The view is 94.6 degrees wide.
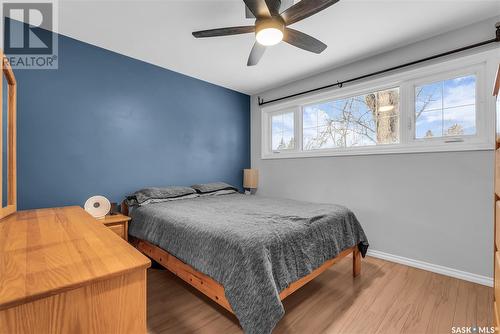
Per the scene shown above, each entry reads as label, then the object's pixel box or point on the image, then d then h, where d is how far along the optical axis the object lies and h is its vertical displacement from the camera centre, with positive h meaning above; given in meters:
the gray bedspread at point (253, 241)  1.30 -0.55
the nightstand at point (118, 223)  2.27 -0.56
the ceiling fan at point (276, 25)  1.52 +1.05
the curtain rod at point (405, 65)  2.04 +1.10
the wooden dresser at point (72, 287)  0.55 -0.31
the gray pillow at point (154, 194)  2.60 -0.33
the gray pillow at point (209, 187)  3.18 -0.29
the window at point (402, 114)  2.16 +0.61
